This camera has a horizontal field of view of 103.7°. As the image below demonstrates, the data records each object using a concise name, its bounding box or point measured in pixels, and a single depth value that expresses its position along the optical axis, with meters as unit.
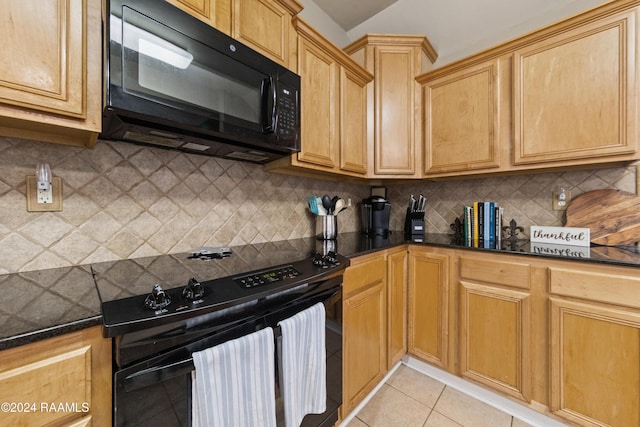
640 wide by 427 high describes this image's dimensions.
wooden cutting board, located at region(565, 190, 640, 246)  1.47
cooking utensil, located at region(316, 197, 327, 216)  1.78
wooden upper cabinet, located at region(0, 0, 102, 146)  0.69
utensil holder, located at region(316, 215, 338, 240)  1.74
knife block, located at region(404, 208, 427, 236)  2.08
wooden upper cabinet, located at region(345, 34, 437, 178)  1.99
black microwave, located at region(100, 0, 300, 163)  0.81
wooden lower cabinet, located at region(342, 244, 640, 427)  1.15
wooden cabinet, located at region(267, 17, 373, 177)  1.49
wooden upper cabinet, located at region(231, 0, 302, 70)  1.18
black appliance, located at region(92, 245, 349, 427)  0.61
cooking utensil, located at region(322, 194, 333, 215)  1.73
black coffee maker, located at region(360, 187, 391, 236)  2.17
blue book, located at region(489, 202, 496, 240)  1.88
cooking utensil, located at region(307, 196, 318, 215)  1.79
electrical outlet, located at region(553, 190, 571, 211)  1.70
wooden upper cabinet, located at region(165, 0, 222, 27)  0.99
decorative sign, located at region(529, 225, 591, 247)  1.53
